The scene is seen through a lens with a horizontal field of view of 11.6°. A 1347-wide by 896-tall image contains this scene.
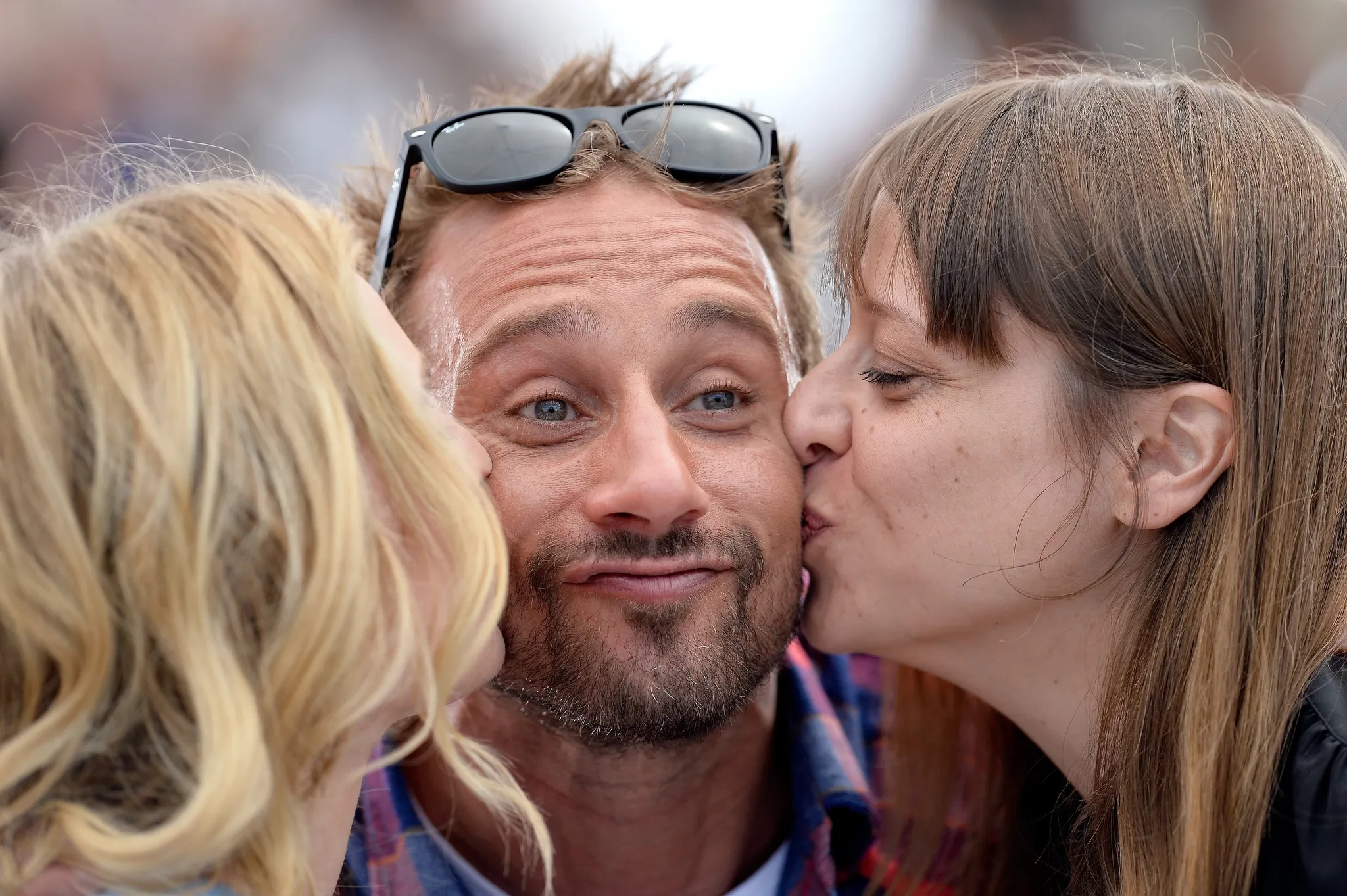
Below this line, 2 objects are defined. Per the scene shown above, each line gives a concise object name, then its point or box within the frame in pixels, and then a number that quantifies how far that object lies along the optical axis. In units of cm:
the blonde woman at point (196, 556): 205
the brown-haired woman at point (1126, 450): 211
